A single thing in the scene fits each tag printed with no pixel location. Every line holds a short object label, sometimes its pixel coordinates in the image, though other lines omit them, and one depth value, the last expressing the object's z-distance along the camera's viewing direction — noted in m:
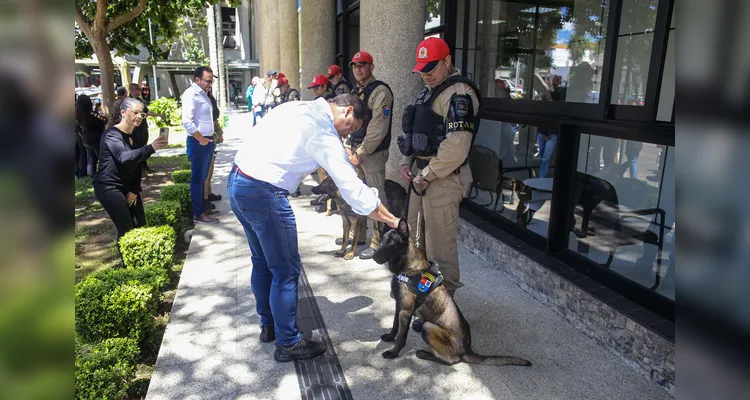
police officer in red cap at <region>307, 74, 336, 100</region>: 7.68
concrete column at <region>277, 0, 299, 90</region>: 13.15
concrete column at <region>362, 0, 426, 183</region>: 5.47
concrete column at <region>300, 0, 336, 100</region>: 10.48
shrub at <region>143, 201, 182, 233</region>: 5.95
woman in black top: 4.94
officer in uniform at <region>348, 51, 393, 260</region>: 5.41
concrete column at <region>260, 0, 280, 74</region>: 16.95
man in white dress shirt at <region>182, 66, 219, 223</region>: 6.76
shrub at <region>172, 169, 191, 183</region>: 8.51
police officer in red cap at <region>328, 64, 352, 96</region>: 7.09
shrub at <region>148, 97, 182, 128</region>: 21.72
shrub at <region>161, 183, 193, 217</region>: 7.21
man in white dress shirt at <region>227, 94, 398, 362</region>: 3.21
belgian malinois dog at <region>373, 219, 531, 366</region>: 3.51
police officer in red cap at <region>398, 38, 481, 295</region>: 3.96
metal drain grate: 3.33
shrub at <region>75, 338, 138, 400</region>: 2.92
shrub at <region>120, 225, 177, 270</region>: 4.99
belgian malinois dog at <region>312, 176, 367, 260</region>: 5.64
